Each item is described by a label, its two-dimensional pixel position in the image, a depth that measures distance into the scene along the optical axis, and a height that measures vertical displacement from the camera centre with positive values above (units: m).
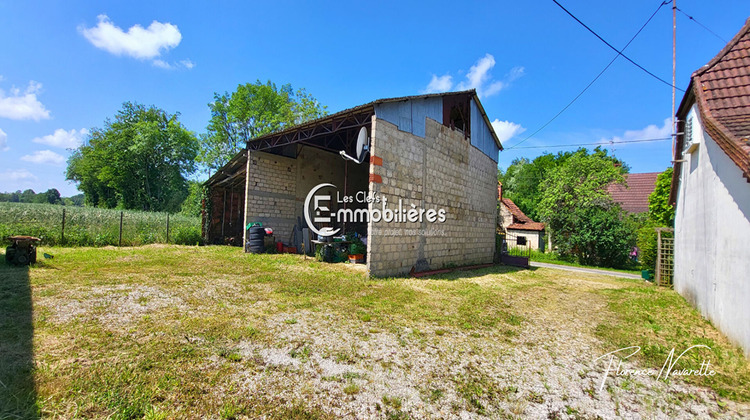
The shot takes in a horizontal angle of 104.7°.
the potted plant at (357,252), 9.16 -1.06
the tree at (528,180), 33.41 +5.49
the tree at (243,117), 26.94 +9.30
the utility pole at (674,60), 6.83 +4.25
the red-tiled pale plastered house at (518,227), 20.80 -0.25
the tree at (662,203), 11.88 +1.04
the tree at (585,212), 15.20 +0.77
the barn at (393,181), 7.44 +1.42
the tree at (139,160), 29.75 +5.62
